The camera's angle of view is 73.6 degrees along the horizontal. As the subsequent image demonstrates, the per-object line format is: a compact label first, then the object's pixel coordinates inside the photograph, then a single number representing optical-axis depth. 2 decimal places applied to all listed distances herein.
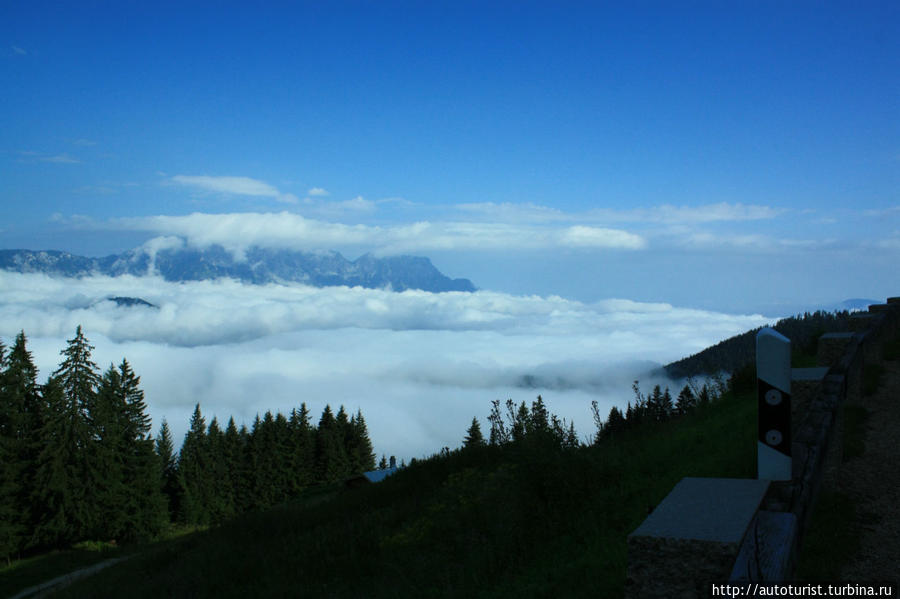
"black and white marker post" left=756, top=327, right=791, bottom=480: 4.62
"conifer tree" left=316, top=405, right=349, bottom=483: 77.56
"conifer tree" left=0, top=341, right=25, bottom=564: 40.28
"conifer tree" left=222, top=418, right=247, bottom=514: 74.56
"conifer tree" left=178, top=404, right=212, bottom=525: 68.25
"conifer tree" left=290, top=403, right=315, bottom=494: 75.56
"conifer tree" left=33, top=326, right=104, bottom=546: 43.50
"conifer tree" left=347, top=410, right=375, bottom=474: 82.16
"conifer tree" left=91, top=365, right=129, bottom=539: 47.03
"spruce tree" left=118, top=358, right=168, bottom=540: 50.19
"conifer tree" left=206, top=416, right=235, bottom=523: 71.50
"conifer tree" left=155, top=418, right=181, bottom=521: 72.95
